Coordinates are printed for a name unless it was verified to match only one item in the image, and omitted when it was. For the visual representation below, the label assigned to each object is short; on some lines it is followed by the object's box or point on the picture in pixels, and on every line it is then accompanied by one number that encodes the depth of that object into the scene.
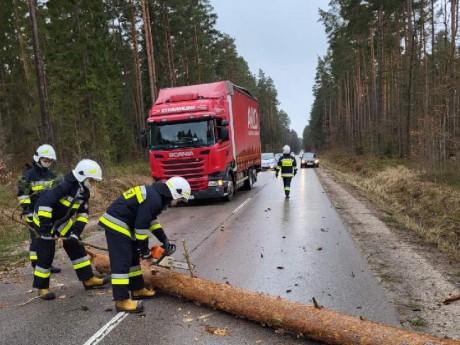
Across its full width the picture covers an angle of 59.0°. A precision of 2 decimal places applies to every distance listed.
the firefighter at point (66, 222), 5.39
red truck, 13.56
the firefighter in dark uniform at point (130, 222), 4.92
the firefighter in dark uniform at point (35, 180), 6.33
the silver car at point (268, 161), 36.62
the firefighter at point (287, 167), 14.96
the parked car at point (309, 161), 40.12
